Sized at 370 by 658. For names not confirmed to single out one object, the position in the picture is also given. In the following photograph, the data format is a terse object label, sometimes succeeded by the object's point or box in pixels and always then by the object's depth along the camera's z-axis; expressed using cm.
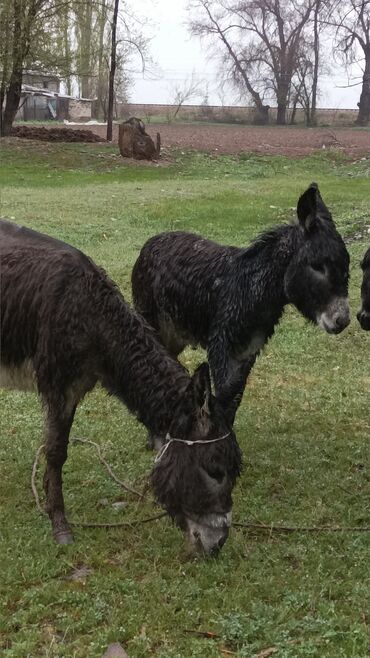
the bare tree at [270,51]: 4947
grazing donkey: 355
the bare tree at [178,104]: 5216
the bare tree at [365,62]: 3776
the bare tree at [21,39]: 2444
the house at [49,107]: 5597
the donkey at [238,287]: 432
